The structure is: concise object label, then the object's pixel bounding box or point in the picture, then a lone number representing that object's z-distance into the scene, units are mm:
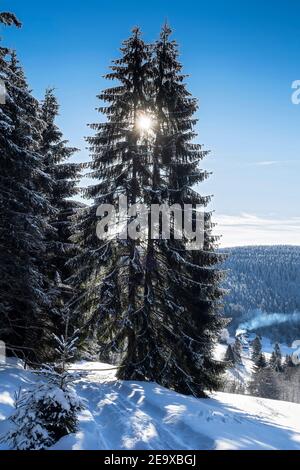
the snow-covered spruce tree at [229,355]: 92394
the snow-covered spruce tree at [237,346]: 112594
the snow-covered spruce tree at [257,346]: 96594
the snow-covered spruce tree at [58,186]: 19156
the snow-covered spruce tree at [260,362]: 66750
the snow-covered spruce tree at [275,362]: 81956
